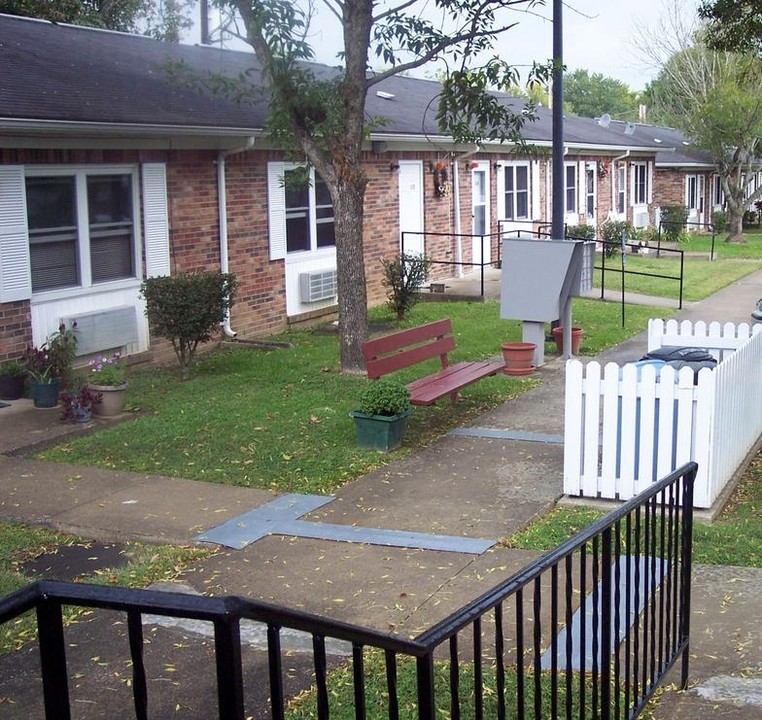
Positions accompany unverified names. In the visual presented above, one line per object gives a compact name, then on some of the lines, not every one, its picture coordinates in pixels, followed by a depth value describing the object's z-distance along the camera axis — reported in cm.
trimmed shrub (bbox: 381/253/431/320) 1652
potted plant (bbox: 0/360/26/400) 1086
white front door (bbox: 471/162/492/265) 2273
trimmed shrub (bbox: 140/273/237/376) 1154
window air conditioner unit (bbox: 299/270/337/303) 1653
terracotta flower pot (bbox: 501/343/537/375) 1220
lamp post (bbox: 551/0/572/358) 1326
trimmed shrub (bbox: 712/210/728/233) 3944
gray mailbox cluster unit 1245
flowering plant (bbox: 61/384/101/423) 1005
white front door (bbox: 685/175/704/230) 4208
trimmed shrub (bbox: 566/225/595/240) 2520
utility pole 2520
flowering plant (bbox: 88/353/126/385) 1033
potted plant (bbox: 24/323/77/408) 1070
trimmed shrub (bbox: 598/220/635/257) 2739
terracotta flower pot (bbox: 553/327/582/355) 1348
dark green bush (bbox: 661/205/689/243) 3578
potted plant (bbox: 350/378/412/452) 878
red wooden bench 958
